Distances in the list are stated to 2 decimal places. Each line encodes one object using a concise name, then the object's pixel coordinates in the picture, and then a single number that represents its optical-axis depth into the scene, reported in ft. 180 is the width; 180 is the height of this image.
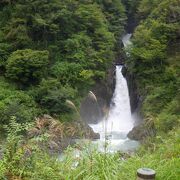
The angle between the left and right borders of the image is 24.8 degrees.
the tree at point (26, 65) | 65.05
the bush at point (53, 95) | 62.44
